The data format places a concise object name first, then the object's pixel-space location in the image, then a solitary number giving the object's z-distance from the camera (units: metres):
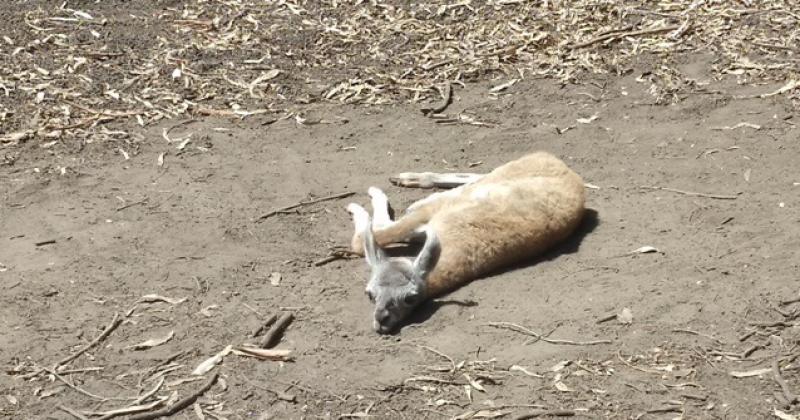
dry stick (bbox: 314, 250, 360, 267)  7.34
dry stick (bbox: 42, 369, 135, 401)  6.11
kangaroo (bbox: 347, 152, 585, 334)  6.88
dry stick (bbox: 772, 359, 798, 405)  5.66
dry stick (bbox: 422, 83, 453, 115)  9.24
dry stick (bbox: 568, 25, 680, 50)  10.04
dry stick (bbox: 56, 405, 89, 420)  5.93
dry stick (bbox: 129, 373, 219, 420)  5.91
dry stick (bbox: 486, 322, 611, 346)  6.29
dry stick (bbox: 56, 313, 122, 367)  6.40
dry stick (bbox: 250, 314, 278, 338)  6.58
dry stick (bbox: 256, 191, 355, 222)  7.80
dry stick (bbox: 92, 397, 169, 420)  5.94
